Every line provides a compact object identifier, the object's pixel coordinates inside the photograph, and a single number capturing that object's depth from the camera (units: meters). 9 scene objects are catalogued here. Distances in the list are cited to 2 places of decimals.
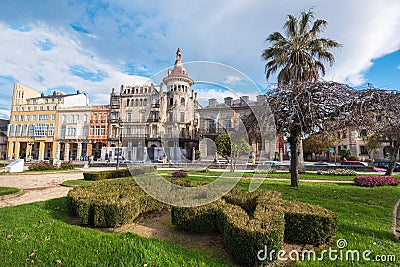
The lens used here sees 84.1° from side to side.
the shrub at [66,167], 26.33
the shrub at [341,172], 19.58
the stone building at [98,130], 49.03
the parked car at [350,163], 29.34
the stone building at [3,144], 62.23
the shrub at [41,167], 23.74
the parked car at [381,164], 34.42
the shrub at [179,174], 16.78
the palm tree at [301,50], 15.88
